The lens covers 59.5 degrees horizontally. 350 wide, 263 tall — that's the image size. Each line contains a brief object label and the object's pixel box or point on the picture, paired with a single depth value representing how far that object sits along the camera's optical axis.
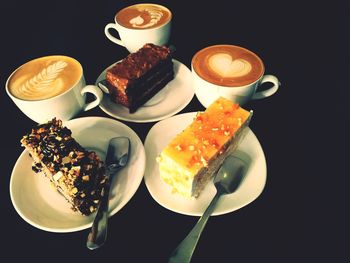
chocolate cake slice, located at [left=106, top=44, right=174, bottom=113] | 0.42
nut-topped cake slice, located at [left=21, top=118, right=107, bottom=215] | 0.31
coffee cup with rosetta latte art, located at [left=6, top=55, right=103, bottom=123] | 0.37
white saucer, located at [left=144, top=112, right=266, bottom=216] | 0.33
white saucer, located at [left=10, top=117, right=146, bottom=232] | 0.32
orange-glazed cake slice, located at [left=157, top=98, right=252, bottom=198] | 0.32
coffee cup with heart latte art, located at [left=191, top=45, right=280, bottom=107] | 0.39
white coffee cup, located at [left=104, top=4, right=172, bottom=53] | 0.47
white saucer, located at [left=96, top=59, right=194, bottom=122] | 0.42
